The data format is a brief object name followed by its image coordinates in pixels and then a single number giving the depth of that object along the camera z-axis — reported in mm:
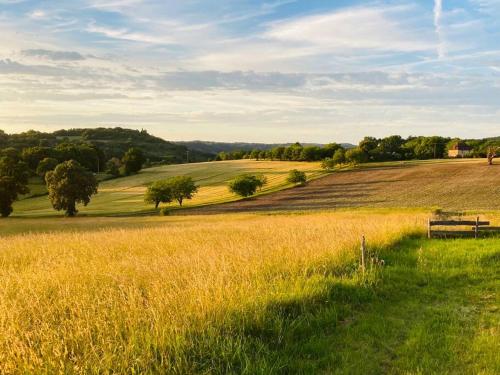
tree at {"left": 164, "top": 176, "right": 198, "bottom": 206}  75875
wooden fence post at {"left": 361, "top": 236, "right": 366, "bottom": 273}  10484
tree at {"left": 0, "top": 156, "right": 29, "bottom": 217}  62719
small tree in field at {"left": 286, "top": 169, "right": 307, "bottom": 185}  85750
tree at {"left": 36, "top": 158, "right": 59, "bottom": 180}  103250
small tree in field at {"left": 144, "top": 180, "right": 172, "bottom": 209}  74438
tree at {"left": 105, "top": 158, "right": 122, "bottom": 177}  124000
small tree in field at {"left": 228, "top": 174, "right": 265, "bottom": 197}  75938
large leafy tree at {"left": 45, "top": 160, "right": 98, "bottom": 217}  62406
